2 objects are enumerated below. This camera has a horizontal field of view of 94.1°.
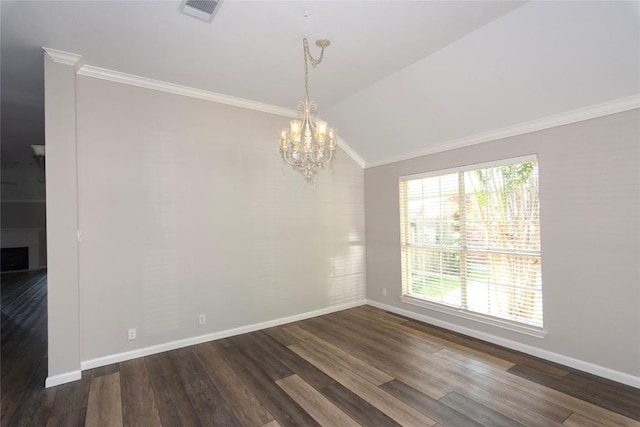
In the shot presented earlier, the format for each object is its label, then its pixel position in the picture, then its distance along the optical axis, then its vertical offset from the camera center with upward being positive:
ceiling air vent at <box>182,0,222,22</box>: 2.22 +1.62
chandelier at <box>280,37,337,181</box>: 2.49 +0.65
